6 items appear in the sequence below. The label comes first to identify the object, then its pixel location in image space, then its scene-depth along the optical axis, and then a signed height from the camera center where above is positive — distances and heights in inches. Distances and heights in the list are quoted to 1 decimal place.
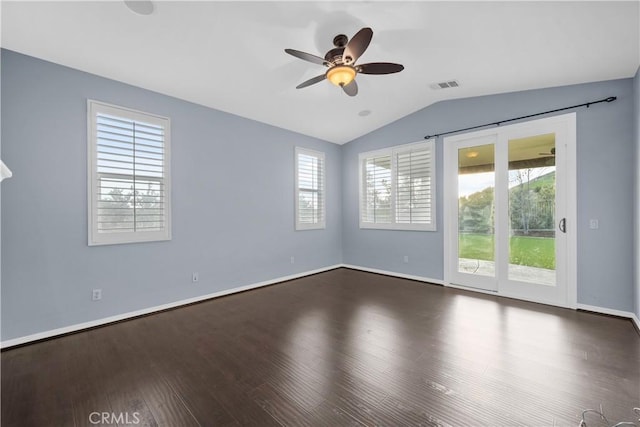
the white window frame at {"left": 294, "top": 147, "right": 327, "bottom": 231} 207.2 +17.2
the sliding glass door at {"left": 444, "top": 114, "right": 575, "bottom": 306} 139.5 +2.9
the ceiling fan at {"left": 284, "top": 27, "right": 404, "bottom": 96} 91.4 +56.0
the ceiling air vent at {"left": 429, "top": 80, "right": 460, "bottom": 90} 147.2 +72.7
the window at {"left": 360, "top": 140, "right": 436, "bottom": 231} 189.8 +21.2
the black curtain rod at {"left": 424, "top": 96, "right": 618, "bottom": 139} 126.0 +54.1
